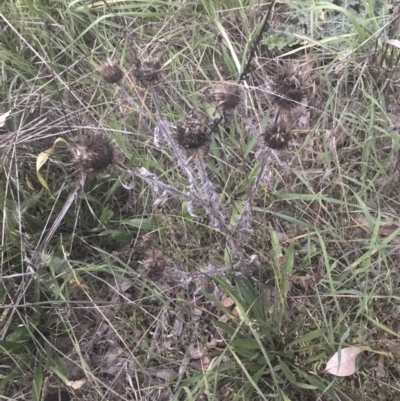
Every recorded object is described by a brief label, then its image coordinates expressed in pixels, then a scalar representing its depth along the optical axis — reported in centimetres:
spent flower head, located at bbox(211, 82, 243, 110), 48
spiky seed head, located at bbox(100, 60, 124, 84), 50
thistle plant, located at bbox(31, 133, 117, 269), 46
